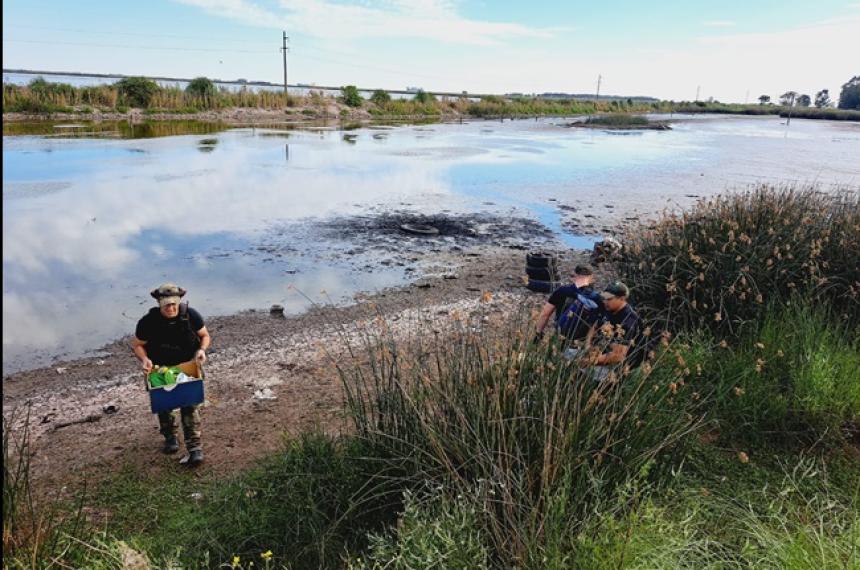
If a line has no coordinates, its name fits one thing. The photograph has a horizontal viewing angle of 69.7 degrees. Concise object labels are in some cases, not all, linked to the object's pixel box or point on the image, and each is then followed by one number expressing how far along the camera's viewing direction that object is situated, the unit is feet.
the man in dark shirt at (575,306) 16.63
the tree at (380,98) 197.98
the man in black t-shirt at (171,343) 15.64
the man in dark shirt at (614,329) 14.19
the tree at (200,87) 154.96
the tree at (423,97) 215.06
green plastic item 15.47
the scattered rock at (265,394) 19.17
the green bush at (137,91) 139.13
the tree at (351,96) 186.60
